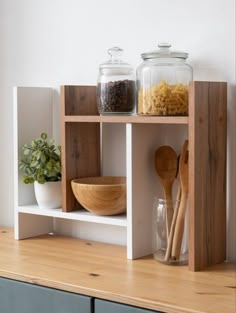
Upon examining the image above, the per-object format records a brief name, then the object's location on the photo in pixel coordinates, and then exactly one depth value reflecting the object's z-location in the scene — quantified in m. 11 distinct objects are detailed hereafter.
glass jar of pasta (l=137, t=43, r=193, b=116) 1.59
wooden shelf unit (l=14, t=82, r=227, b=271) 1.55
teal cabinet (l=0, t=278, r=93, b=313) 1.45
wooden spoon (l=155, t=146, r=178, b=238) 1.68
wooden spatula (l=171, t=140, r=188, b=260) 1.62
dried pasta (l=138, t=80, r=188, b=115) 1.58
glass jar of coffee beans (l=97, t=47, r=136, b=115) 1.68
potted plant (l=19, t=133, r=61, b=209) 1.85
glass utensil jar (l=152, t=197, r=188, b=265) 1.63
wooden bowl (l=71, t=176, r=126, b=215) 1.70
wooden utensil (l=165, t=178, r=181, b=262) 1.63
